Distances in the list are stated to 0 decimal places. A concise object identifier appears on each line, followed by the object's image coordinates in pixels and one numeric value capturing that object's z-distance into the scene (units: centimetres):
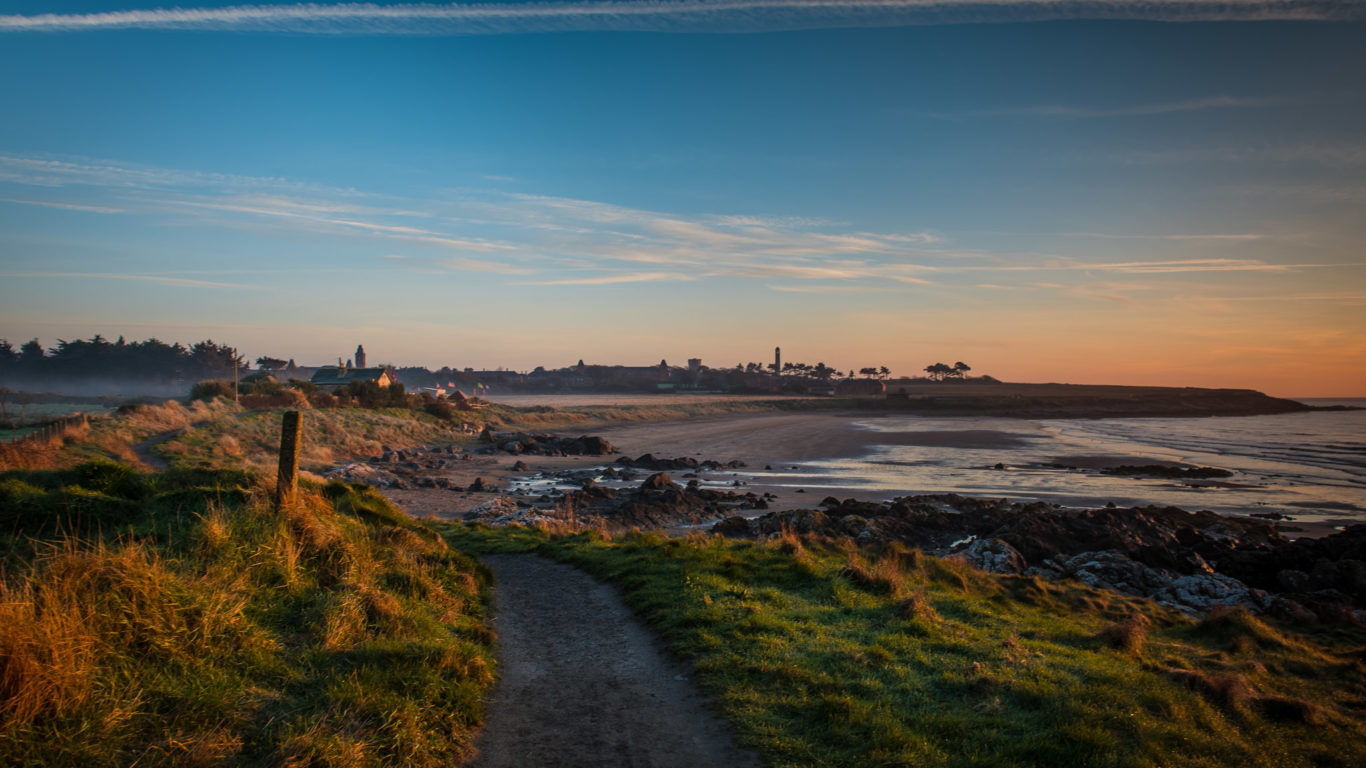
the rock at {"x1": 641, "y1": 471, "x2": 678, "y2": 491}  2695
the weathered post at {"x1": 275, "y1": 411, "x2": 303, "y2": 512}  992
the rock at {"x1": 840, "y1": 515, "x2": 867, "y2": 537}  1927
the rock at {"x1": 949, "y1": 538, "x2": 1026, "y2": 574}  1658
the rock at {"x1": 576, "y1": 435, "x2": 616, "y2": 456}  4434
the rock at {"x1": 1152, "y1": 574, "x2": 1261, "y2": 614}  1448
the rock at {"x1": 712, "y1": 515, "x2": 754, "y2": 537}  2044
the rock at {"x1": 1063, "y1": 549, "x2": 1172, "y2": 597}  1548
